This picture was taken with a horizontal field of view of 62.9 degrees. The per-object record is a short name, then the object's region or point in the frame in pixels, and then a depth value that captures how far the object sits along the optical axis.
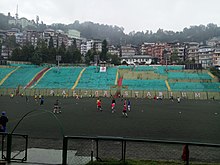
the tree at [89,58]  74.44
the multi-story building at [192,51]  105.53
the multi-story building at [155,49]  119.60
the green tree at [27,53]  70.26
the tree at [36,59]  66.65
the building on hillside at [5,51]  99.96
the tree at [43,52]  69.47
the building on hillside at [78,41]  142.46
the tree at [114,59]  78.44
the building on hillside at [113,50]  124.85
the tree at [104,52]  76.75
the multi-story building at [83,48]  130.64
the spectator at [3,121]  9.05
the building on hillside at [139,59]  98.52
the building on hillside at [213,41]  130.48
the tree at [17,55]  70.36
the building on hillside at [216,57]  80.01
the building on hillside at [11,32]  129.74
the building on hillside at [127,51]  127.67
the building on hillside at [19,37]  125.91
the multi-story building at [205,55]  93.61
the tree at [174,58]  86.45
